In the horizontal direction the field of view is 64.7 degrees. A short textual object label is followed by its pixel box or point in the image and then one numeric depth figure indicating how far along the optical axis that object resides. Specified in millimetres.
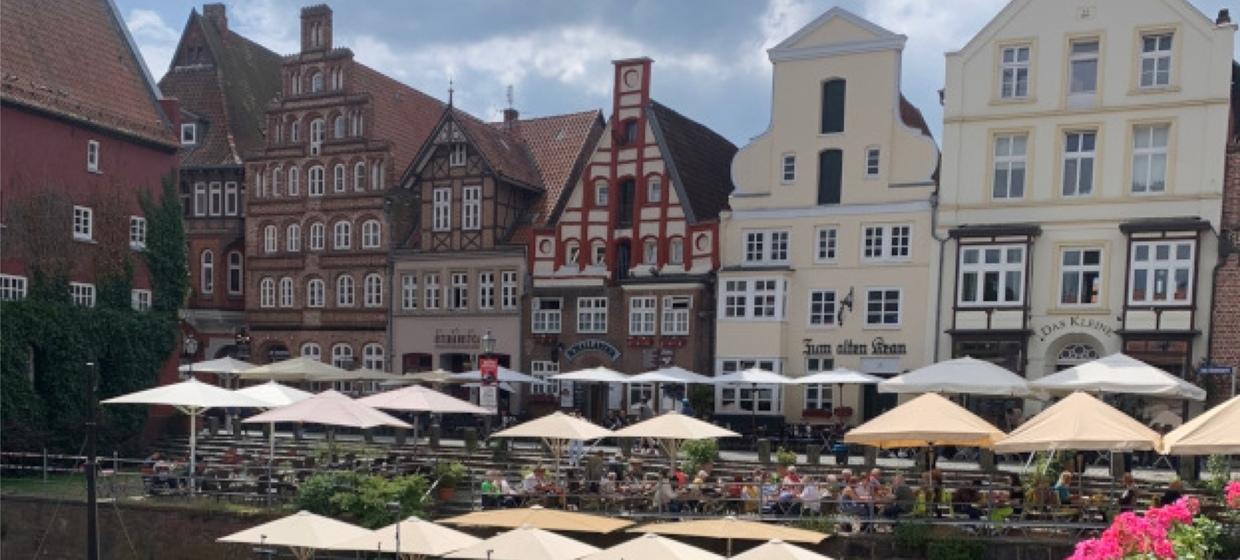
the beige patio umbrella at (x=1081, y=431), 14578
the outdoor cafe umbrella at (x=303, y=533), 14266
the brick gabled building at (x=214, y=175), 38938
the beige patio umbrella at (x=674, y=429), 18266
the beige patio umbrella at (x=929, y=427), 16016
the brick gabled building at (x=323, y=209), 36000
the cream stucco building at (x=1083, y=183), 24844
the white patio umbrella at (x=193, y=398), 21094
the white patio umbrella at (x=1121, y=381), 18797
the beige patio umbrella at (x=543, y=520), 16047
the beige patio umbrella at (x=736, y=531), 14730
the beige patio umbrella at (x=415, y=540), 13633
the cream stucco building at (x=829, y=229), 28297
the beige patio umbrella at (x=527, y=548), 13133
